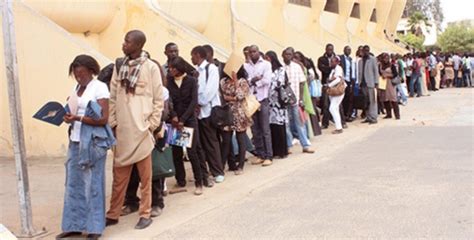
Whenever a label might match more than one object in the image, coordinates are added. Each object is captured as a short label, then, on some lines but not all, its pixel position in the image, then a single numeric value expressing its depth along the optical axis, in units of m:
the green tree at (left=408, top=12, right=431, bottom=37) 60.82
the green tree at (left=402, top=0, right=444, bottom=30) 67.56
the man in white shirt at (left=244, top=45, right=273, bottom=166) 7.95
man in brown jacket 4.98
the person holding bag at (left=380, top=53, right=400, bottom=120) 12.86
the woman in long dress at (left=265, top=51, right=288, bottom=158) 8.35
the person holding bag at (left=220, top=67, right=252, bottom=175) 7.34
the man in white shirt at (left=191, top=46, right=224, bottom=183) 6.71
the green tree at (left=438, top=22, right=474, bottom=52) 53.00
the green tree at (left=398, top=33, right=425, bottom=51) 48.50
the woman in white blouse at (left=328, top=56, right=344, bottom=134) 10.95
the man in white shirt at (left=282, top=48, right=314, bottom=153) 8.77
